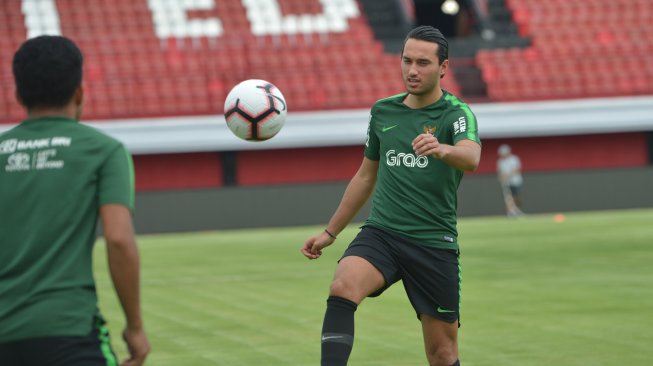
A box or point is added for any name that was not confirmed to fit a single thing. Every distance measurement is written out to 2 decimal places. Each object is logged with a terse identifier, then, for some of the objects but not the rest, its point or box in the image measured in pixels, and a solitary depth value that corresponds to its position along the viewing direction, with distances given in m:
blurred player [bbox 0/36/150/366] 8.12
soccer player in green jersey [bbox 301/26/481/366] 13.50
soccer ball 15.96
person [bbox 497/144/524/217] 63.81
